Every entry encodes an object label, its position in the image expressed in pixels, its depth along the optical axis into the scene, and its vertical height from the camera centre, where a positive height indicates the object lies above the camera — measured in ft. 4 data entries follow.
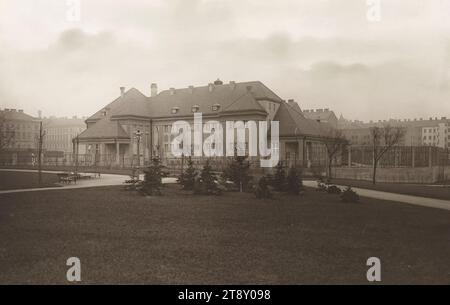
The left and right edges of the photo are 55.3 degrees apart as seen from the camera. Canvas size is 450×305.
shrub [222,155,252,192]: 69.92 -3.22
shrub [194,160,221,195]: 64.54 -4.60
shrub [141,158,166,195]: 61.77 -3.96
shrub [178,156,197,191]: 69.72 -4.03
